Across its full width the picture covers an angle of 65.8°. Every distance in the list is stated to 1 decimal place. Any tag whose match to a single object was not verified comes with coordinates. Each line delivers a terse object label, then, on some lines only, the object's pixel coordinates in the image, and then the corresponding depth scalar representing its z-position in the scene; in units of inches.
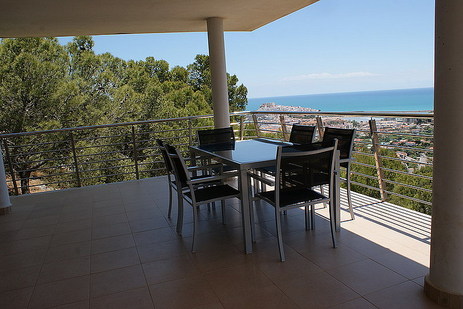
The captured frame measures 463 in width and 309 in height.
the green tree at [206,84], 709.3
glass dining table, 108.3
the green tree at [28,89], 364.5
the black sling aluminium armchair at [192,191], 112.3
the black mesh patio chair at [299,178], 99.6
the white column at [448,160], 67.7
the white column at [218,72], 197.0
